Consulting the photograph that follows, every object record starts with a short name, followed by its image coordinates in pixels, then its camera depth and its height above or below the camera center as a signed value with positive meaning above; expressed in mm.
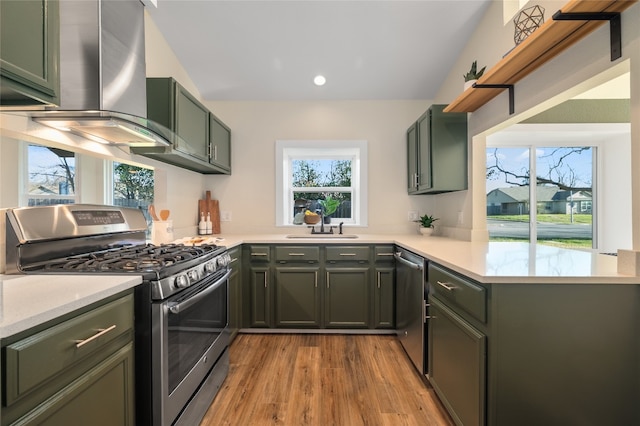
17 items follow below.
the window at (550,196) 3490 +207
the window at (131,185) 3535 +355
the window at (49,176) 2682 +373
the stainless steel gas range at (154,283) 1270 -350
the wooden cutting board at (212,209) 3281 +55
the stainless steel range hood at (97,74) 1391 +713
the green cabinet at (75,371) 741 -481
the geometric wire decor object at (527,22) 1663 +1115
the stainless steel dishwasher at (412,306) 2037 -736
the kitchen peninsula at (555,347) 1197 -563
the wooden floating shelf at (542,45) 1196 +864
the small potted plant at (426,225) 3215 -131
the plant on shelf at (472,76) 2193 +1055
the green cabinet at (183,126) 2143 +731
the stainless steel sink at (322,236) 3178 -252
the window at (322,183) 3570 +389
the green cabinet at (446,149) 2695 +597
